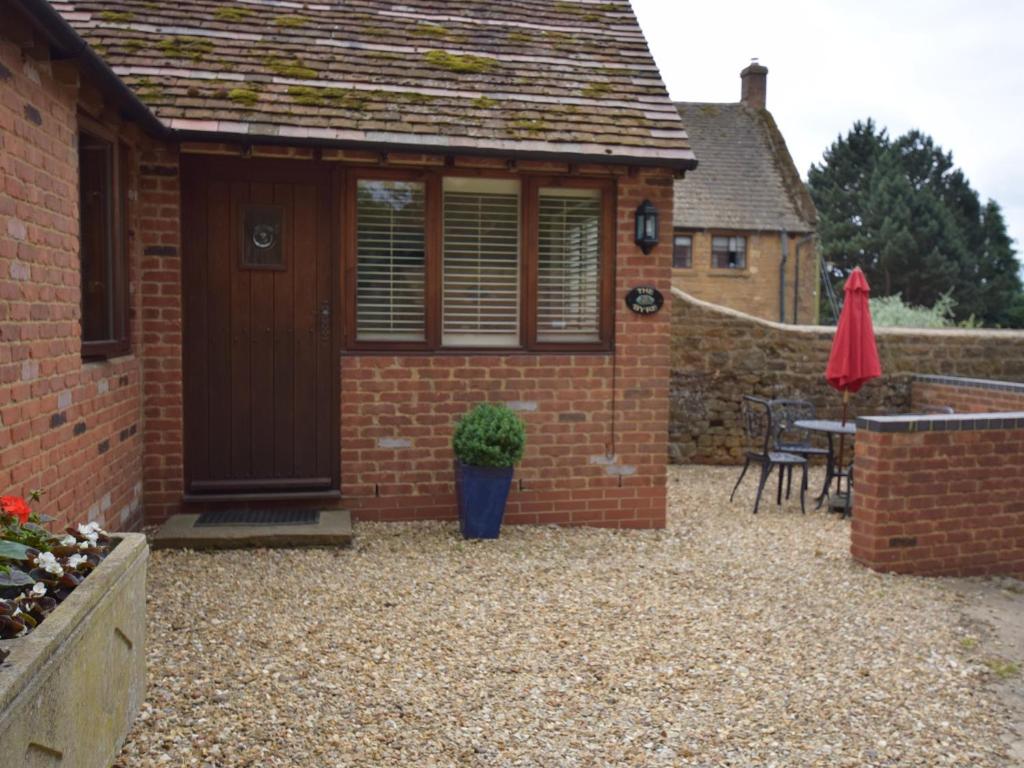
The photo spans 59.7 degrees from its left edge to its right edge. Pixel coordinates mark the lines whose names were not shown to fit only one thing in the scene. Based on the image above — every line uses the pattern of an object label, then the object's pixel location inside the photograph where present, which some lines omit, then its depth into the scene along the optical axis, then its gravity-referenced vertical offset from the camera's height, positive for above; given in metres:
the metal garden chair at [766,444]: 8.27 -1.26
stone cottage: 23.94 +2.42
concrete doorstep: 5.81 -1.45
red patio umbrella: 8.19 -0.17
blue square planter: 6.29 -1.27
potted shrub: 6.18 -1.00
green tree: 36.19 +4.05
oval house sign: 7.00 +0.17
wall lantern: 6.88 +0.74
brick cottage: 6.25 +0.43
